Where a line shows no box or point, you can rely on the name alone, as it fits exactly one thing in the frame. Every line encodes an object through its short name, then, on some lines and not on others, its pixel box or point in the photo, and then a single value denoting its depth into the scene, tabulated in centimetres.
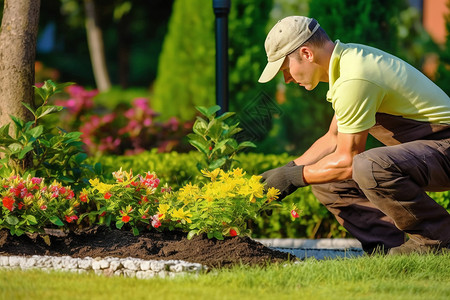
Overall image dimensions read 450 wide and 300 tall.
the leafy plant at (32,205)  677
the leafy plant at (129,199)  703
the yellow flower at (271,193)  678
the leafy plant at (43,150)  729
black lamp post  900
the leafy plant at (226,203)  659
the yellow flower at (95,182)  704
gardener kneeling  680
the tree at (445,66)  1252
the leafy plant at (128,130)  1461
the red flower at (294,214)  692
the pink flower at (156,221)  703
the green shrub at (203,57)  1486
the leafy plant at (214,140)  757
